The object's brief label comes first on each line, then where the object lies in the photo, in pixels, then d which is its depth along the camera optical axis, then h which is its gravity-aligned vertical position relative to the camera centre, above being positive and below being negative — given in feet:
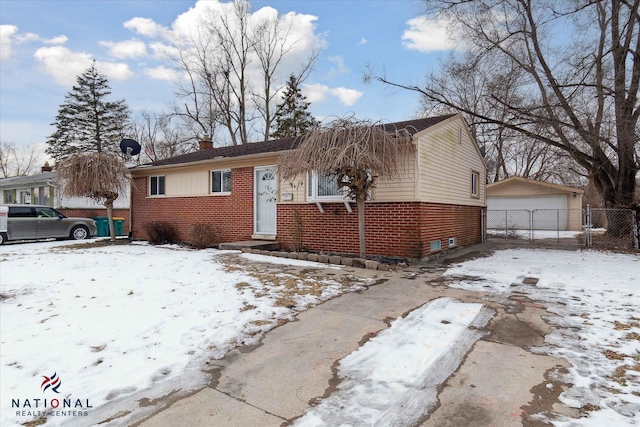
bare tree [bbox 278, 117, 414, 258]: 23.24 +3.68
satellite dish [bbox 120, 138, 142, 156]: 51.03 +8.99
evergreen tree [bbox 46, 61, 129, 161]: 108.68 +28.14
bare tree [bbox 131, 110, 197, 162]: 101.04 +23.88
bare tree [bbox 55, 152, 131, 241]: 38.68 +3.73
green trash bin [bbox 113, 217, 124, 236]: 57.98 -3.13
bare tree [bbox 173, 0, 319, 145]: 84.02 +34.76
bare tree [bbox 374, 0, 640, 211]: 39.65 +15.70
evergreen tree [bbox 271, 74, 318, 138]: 92.84 +25.44
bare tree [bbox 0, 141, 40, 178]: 132.36 +18.90
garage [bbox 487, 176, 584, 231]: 70.95 +1.47
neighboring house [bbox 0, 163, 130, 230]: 62.07 +1.66
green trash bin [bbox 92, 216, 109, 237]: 56.85 -2.90
